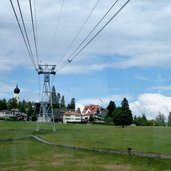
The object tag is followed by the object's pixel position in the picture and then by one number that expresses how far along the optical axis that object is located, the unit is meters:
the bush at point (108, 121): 68.10
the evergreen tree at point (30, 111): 93.58
